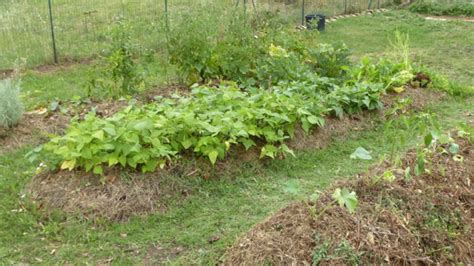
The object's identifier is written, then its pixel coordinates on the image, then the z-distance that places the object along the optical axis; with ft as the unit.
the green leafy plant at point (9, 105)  16.10
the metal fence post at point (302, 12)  39.11
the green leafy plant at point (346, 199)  9.77
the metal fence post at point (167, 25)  19.58
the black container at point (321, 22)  36.51
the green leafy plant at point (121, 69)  17.75
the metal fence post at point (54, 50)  26.45
